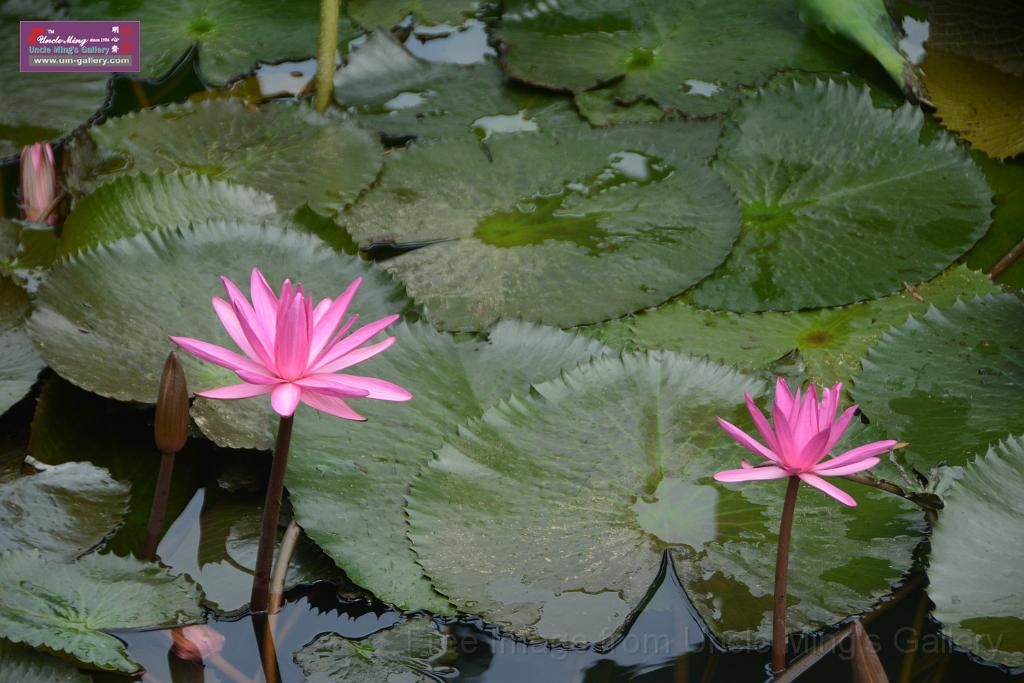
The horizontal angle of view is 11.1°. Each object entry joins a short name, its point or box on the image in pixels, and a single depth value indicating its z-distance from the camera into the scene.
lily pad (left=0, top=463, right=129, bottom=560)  3.87
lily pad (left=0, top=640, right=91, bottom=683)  3.79
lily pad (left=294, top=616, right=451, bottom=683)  3.81
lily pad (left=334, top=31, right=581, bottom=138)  4.23
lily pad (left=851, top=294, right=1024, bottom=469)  3.91
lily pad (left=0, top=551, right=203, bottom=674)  3.79
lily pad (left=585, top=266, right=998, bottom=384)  3.99
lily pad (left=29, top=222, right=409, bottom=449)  3.92
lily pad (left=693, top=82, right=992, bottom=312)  4.04
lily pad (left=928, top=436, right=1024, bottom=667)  3.80
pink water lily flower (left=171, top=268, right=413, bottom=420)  3.73
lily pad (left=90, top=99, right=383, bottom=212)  4.13
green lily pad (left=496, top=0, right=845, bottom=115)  4.25
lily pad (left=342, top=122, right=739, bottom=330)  4.03
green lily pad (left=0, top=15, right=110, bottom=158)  4.22
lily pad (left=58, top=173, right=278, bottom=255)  4.03
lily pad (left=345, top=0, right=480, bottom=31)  4.37
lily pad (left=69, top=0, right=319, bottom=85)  4.31
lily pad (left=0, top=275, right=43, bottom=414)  3.94
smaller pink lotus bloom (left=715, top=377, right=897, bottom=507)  3.73
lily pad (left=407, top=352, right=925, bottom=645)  3.83
